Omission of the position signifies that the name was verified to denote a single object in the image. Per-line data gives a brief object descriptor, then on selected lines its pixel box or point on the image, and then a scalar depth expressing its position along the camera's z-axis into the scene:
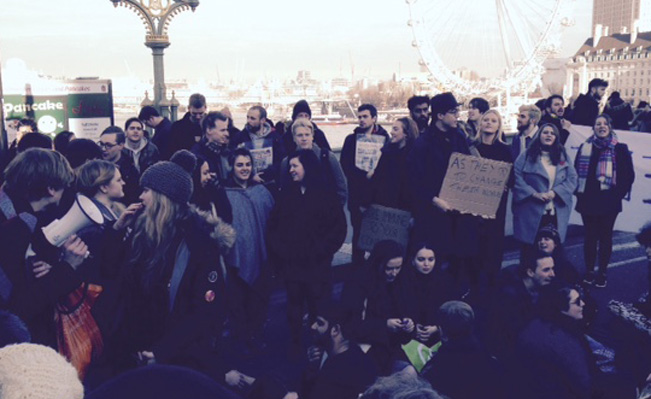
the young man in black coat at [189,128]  7.05
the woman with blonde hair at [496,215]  6.07
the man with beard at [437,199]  5.79
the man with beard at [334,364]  3.46
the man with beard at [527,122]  7.65
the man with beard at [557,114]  8.54
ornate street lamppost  9.42
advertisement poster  7.80
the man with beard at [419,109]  6.65
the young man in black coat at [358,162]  6.61
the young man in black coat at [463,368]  3.03
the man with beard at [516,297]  4.41
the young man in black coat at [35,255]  3.00
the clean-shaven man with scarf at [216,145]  5.30
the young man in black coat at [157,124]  7.55
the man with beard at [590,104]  9.24
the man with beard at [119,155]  5.56
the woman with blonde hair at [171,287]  3.03
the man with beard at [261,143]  6.03
